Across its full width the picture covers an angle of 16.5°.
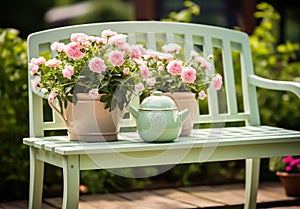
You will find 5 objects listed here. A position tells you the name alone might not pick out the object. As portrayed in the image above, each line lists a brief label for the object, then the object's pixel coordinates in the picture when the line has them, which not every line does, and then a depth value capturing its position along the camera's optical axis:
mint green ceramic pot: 4.17
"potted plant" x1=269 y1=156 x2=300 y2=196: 5.64
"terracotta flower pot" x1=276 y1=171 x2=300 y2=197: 5.63
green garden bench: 4.04
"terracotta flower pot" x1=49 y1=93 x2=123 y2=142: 4.26
